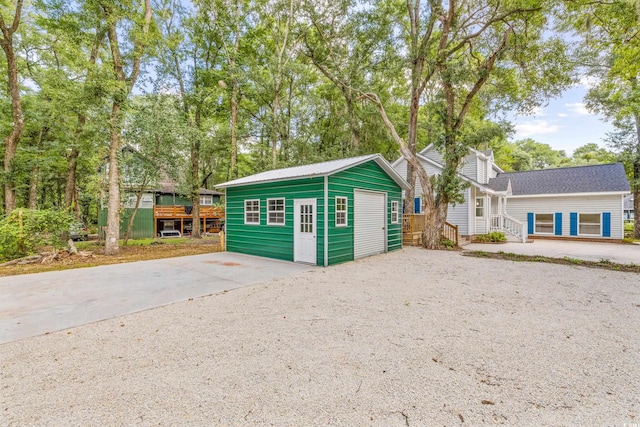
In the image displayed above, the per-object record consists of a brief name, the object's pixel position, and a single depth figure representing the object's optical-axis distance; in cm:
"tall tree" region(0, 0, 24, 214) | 942
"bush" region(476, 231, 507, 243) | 1305
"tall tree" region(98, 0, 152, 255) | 902
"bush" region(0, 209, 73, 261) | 779
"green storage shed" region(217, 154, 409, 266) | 743
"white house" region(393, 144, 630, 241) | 1323
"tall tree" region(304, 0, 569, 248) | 952
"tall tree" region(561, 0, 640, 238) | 803
